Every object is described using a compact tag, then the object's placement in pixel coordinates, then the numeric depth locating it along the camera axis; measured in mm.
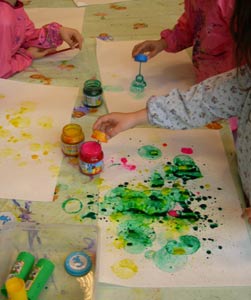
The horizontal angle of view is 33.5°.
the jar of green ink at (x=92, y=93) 935
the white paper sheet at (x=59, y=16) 1245
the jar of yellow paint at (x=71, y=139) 802
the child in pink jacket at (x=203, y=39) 921
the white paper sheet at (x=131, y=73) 989
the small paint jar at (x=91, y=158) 759
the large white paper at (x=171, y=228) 636
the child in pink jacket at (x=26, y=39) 1034
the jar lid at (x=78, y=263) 636
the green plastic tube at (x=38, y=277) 600
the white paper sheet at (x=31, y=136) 765
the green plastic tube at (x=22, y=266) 605
